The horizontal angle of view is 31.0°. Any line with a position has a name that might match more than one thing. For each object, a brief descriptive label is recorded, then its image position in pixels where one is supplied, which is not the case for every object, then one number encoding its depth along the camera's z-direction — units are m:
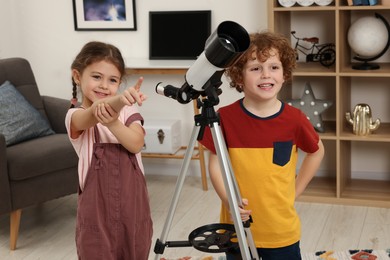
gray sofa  3.39
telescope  1.84
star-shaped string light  3.96
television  4.32
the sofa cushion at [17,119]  3.69
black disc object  2.10
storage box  4.30
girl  2.12
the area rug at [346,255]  3.16
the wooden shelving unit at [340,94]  3.83
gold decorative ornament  3.88
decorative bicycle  4.02
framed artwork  4.52
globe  3.78
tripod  1.94
